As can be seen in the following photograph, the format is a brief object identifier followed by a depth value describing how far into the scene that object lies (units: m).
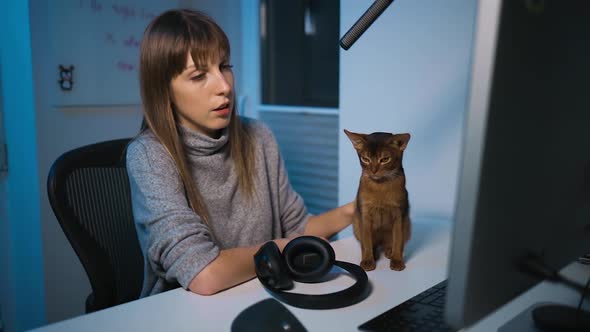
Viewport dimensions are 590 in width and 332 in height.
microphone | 0.74
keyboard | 0.61
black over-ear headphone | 0.69
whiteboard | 1.53
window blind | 1.83
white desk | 0.64
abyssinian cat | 0.77
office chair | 0.90
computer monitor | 0.35
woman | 0.81
